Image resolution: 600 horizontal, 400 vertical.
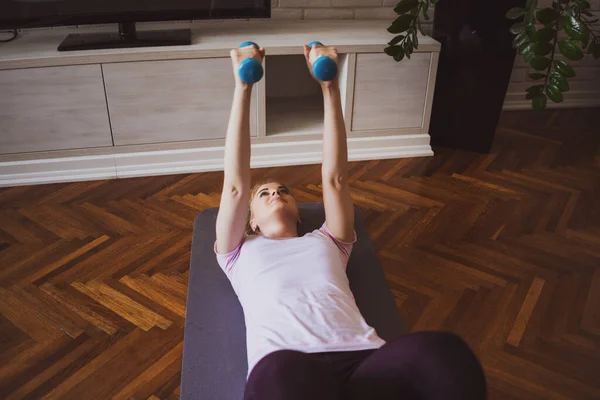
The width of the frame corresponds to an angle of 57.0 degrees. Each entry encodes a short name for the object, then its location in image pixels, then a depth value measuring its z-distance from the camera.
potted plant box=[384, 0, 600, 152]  2.26
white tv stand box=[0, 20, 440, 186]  2.31
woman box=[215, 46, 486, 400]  1.07
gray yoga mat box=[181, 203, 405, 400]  1.33
